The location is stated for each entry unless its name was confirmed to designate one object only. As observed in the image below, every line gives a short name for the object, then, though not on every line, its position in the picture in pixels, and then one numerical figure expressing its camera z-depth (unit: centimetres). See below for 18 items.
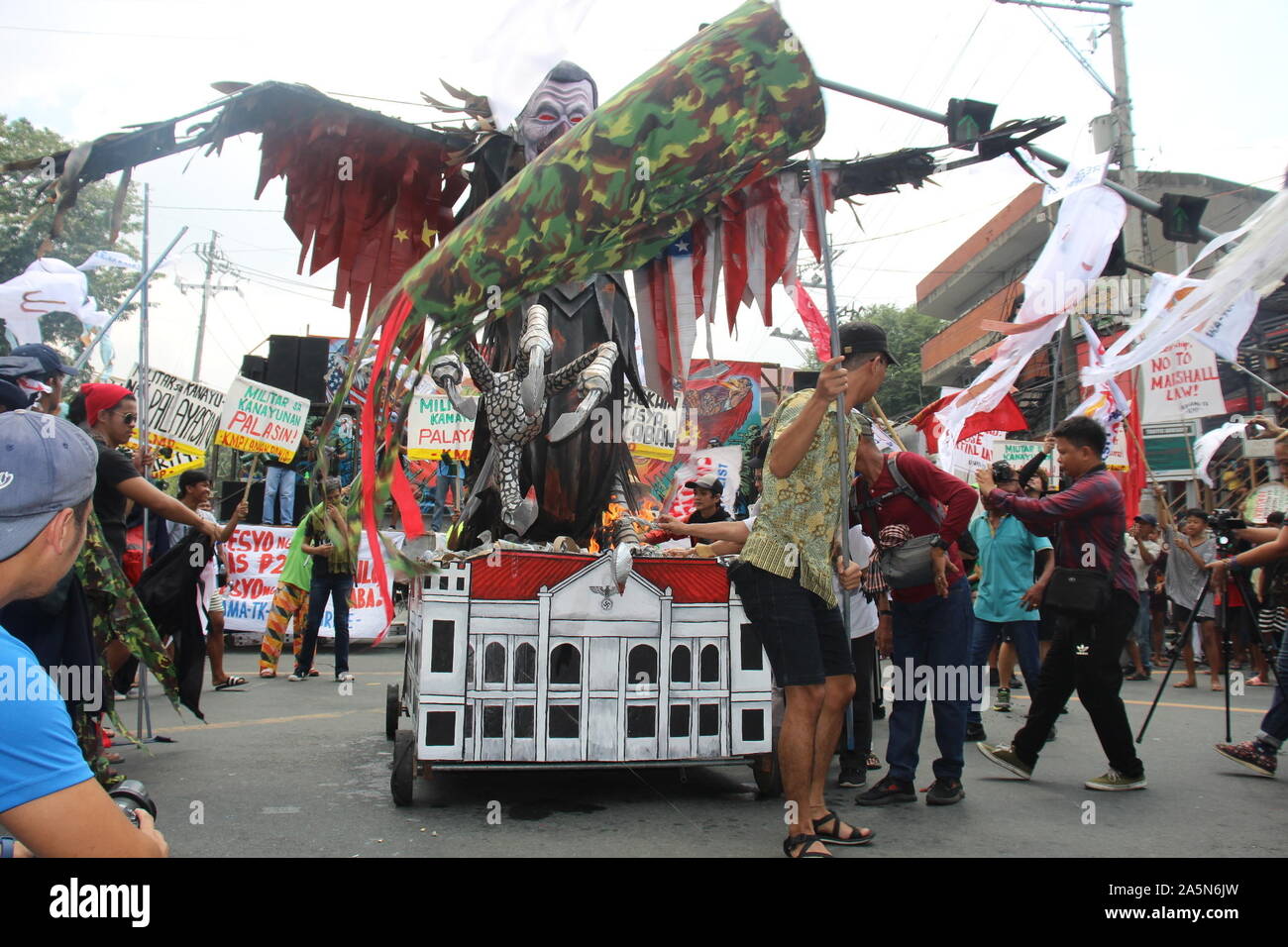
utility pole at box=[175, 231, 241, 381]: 3259
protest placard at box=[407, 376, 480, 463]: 1561
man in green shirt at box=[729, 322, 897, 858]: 361
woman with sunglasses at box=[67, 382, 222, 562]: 452
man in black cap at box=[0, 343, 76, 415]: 445
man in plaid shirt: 484
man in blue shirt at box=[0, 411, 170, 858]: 139
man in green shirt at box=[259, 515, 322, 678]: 982
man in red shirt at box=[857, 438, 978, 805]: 455
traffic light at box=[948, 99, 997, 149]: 472
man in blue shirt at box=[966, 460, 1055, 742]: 680
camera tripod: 574
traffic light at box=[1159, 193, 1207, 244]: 527
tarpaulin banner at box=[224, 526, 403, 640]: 1286
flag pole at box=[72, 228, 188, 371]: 643
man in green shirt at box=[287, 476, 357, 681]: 873
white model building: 419
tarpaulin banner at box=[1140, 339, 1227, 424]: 1051
